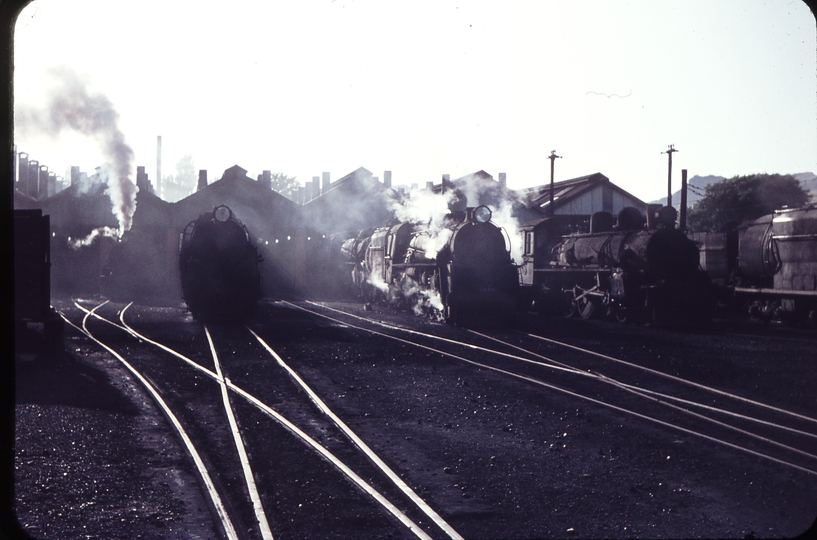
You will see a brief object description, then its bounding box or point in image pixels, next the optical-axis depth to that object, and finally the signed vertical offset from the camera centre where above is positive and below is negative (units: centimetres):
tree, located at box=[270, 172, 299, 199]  8662 +1032
